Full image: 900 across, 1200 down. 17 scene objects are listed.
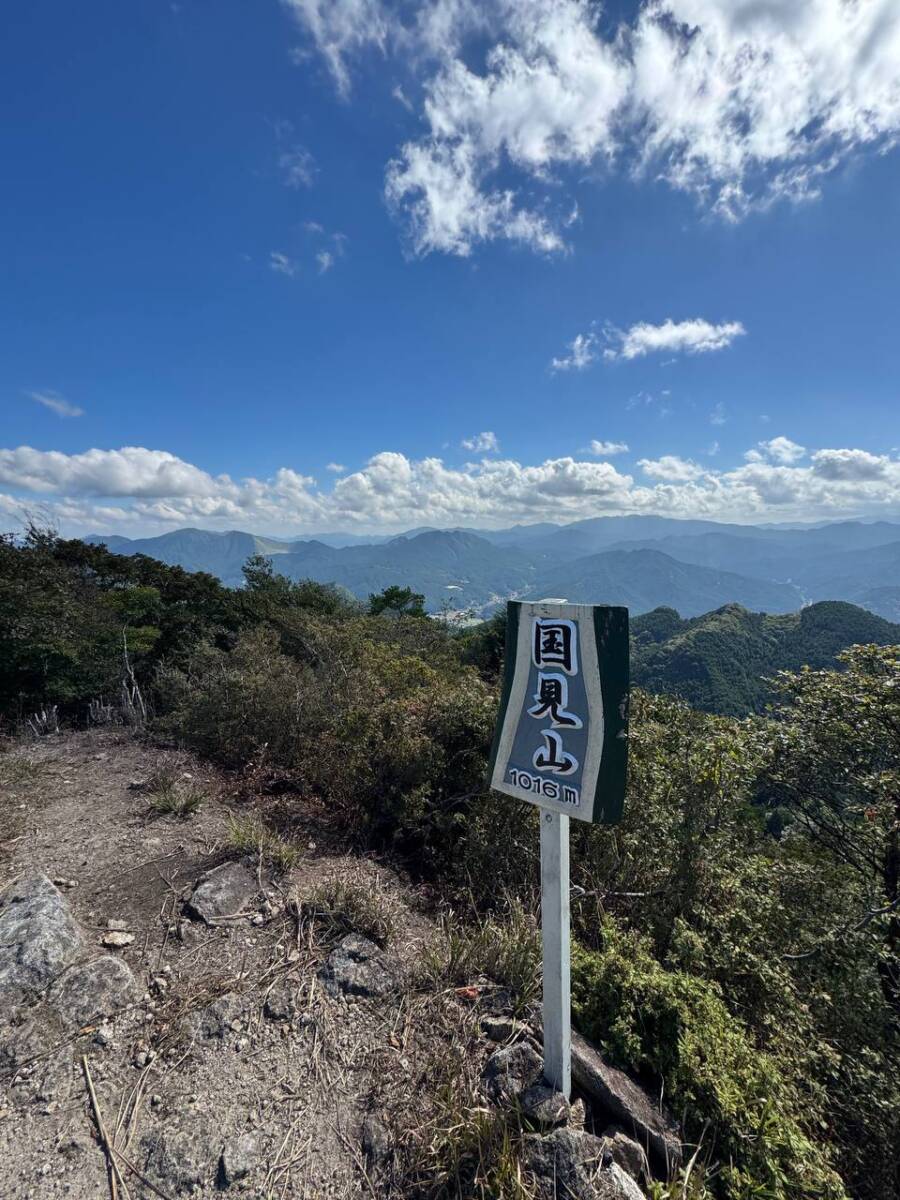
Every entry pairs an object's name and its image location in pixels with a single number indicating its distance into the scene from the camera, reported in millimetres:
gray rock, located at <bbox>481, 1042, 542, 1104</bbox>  2445
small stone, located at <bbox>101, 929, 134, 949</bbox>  3402
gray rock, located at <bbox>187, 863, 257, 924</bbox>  3715
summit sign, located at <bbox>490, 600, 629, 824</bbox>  2102
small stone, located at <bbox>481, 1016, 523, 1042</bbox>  2820
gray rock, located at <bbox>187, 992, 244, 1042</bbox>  2846
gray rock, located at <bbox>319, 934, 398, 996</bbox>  3139
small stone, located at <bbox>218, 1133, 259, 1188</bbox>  2232
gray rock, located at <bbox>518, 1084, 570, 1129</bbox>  2266
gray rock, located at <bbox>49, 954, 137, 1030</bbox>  2898
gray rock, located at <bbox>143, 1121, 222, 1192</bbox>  2221
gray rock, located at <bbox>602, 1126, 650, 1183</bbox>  2240
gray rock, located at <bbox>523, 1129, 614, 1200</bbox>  2018
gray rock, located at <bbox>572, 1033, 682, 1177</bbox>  2346
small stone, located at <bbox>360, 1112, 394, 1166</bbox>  2346
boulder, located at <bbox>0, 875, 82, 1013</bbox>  2969
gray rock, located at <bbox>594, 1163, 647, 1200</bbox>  2010
